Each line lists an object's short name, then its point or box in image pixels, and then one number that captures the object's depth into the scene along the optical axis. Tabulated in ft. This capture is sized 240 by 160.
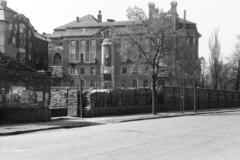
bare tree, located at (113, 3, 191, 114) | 92.84
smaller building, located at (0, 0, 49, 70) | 208.13
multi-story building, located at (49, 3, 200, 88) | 257.55
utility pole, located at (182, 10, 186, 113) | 96.27
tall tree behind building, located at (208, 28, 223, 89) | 184.55
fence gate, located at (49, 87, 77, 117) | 84.48
